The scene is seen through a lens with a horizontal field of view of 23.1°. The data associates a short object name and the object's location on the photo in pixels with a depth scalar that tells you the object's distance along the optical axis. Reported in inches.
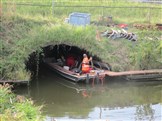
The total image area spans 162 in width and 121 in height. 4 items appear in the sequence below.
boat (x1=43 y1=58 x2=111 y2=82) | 847.7
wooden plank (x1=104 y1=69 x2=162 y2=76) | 855.7
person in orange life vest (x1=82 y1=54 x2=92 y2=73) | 855.7
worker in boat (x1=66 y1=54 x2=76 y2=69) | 925.2
